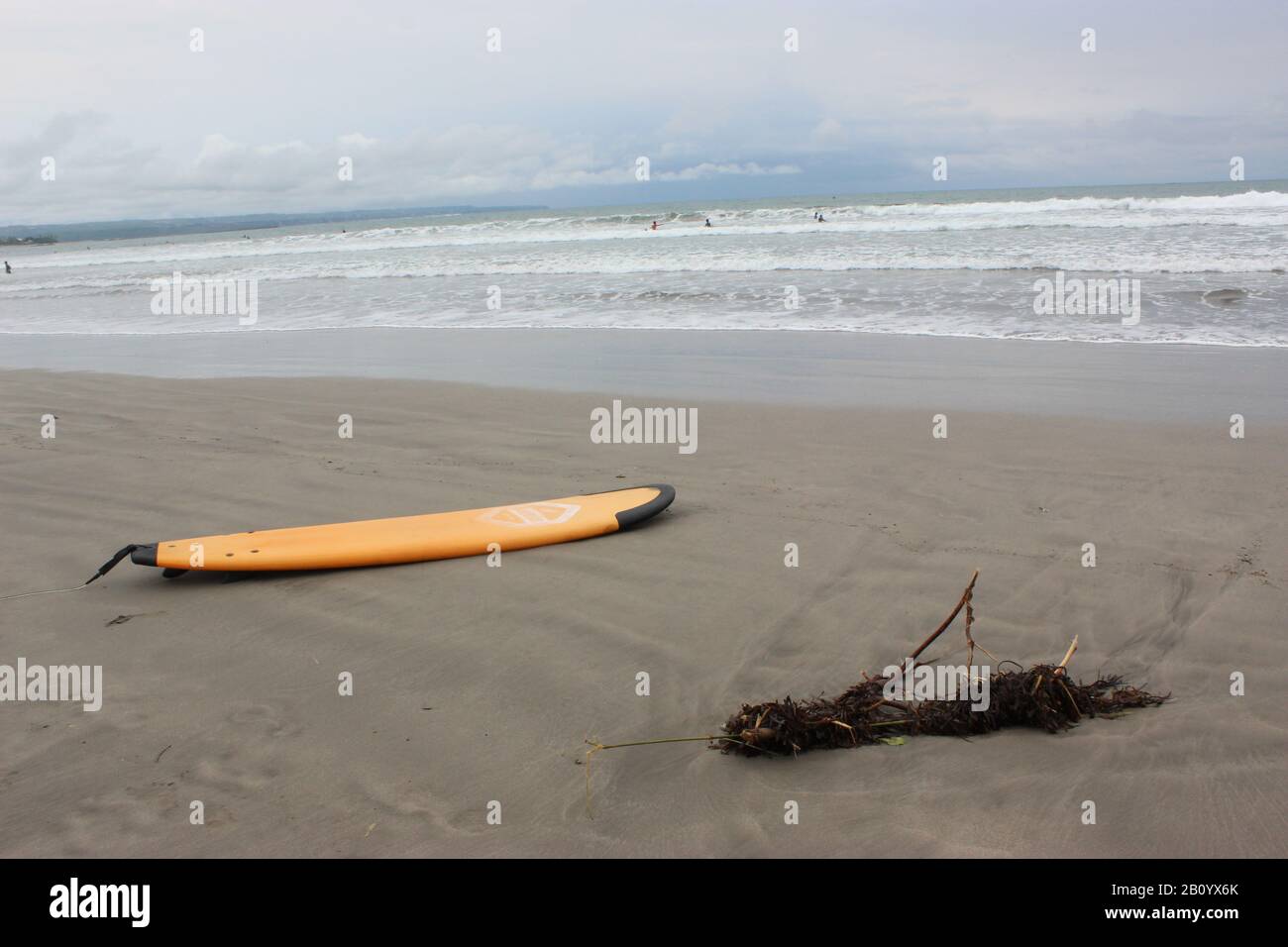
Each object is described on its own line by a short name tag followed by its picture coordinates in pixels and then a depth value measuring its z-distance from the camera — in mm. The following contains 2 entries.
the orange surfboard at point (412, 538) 4055
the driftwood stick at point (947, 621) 2587
